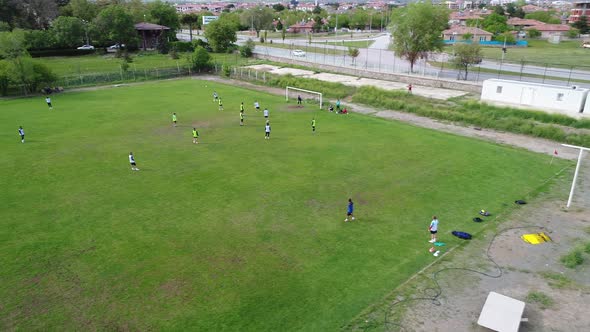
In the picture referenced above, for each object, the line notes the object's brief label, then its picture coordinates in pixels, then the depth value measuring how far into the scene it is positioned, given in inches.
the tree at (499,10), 5414.9
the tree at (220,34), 3043.8
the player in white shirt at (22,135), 1184.1
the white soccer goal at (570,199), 792.0
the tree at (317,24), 4941.2
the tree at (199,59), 2365.9
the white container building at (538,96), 1300.4
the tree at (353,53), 2458.2
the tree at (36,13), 3077.8
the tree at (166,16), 3518.7
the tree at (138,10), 3481.8
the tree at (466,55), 1813.5
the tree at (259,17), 4608.8
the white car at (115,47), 3159.2
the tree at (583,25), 3892.7
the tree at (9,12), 2942.9
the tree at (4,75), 1768.0
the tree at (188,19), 4035.4
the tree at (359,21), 5354.3
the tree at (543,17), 4980.3
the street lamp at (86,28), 3011.8
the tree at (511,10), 5701.8
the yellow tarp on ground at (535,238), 691.9
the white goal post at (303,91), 1724.4
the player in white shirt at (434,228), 662.5
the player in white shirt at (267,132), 1193.3
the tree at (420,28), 1977.1
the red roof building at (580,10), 4771.2
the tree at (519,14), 5585.6
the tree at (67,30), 2891.2
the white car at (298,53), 2815.0
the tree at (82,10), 3319.4
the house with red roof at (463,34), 3512.3
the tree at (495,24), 3914.9
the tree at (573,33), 3751.2
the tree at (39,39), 2785.4
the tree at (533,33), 3917.3
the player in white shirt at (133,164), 976.3
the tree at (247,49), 2849.4
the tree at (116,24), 2930.6
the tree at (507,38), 3354.6
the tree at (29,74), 1780.3
